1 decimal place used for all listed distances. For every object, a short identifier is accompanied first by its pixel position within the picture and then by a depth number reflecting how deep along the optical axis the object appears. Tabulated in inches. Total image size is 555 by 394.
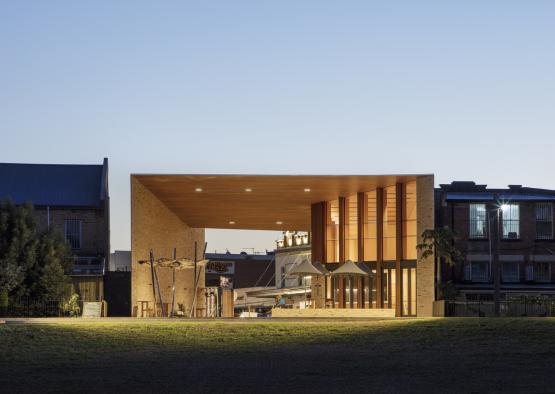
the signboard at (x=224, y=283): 3763.5
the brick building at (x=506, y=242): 2755.9
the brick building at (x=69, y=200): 2785.4
